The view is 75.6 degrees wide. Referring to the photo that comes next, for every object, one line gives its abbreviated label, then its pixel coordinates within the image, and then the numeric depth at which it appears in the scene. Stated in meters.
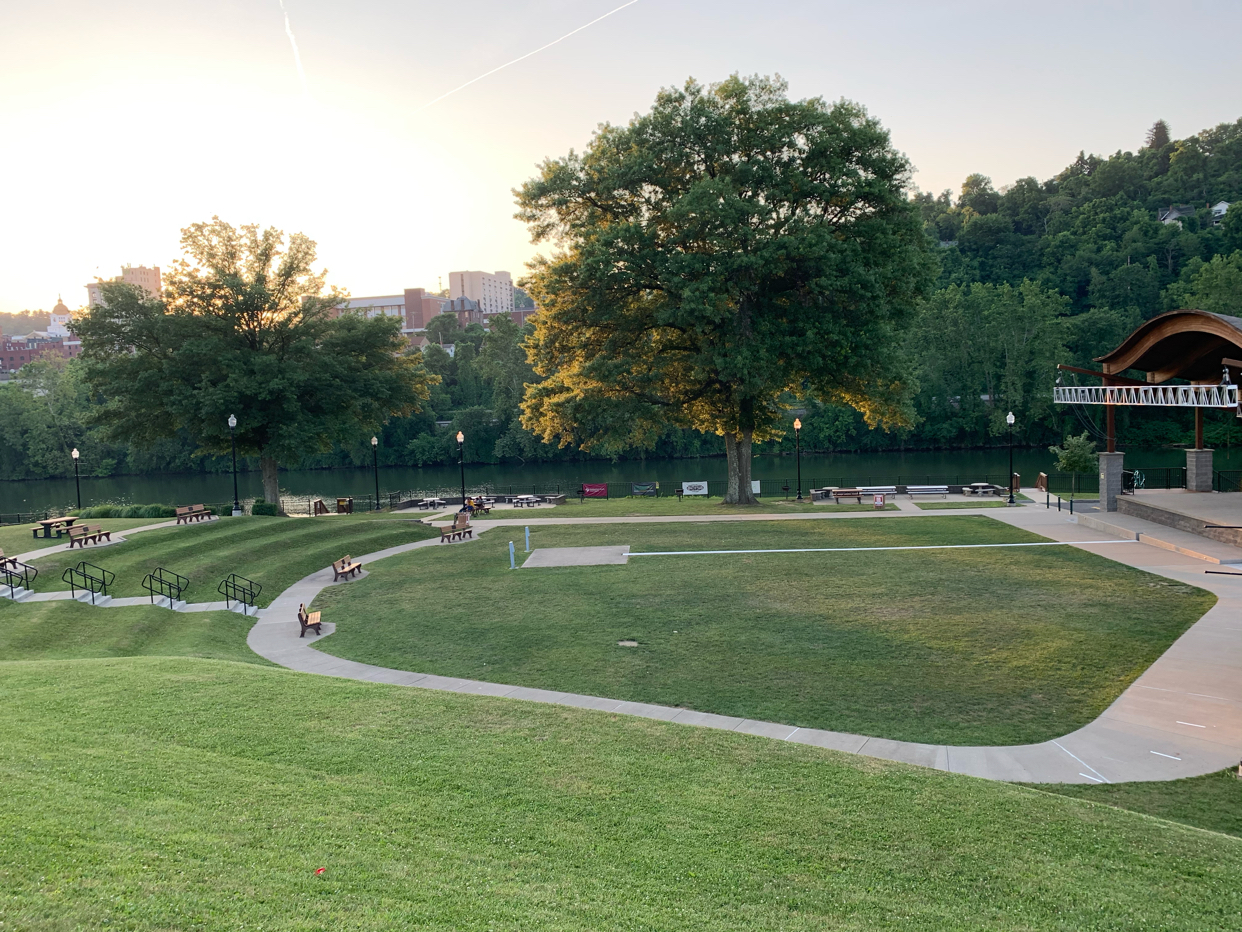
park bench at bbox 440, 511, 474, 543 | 29.08
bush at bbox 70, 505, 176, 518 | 31.34
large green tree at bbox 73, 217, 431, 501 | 35.72
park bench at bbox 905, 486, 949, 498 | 37.59
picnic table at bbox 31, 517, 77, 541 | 25.28
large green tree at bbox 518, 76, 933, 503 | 31.50
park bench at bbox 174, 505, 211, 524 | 28.73
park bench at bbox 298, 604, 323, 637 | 17.39
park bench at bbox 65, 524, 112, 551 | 23.94
